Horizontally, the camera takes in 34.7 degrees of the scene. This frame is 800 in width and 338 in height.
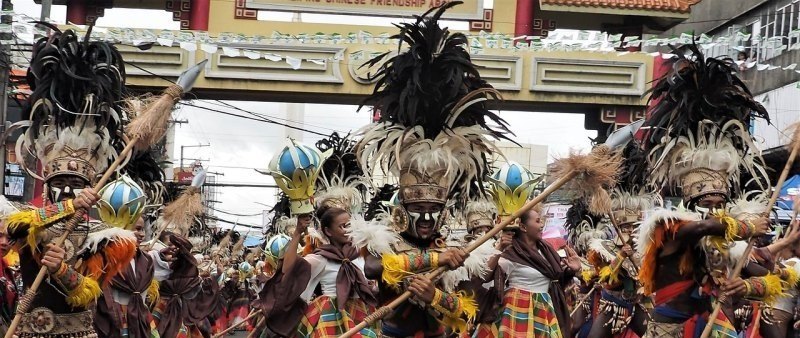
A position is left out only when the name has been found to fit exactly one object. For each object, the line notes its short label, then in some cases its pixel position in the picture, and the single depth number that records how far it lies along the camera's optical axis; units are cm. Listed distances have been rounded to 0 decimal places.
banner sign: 2136
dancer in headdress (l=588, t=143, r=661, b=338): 1084
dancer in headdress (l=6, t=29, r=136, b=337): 756
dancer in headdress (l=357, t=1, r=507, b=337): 756
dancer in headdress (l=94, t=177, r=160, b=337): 910
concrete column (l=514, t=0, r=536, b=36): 2230
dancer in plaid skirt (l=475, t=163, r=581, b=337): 998
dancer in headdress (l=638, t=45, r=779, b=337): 815
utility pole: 1543
